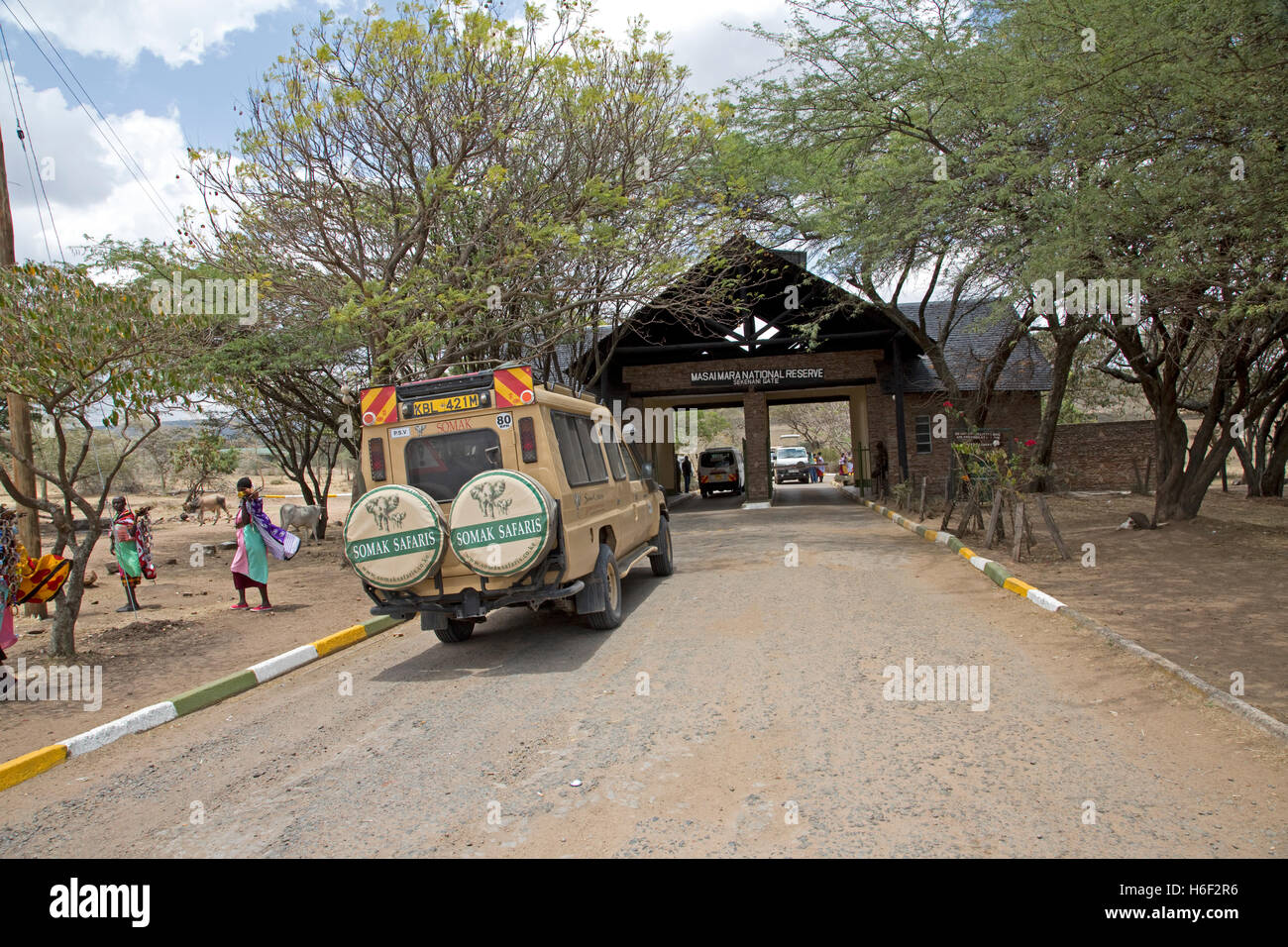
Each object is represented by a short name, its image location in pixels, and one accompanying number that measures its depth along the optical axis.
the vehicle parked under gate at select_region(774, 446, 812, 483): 40.47
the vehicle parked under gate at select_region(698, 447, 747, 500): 31.84
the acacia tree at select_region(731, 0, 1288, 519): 7.72
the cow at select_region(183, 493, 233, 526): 25.70
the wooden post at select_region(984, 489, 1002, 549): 12.08
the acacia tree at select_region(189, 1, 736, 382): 11.96
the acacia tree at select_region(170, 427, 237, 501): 29.28
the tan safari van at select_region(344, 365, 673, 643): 7.00
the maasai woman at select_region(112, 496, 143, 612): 10.70
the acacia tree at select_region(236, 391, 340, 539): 21.80
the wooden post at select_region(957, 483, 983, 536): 13.09
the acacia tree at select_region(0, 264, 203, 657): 6.99
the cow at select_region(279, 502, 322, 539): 19.91
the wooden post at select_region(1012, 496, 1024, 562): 11.14
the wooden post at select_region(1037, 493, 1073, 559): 10.76
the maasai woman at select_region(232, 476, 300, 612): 10.16
